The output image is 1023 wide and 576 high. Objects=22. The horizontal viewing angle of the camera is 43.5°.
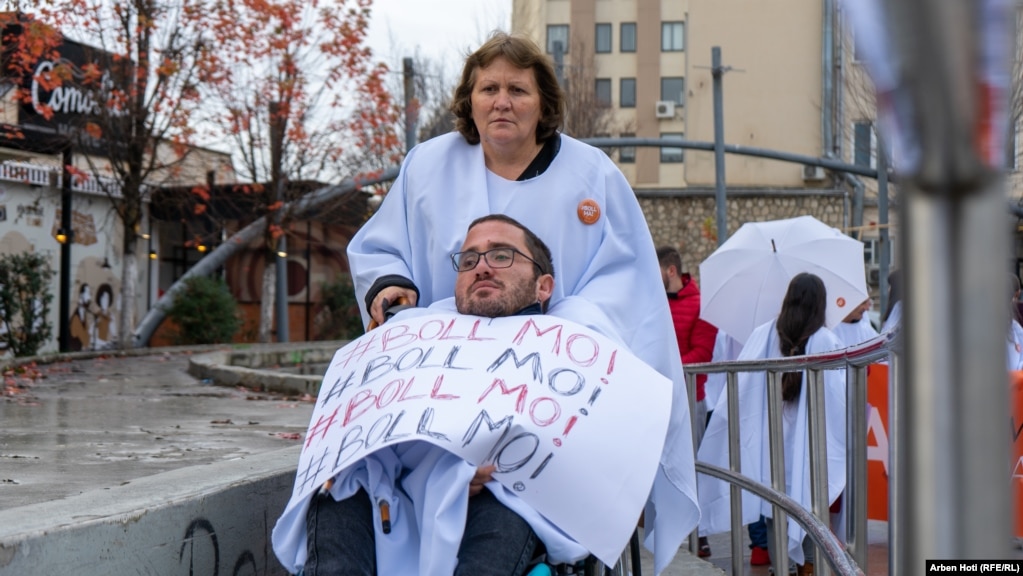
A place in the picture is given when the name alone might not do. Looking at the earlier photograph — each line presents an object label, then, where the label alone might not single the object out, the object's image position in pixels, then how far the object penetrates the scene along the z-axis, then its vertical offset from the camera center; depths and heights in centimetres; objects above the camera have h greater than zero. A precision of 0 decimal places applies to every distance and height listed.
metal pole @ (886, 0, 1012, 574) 52 +2
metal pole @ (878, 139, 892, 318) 2234 +201
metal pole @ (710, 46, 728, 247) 2395 +331
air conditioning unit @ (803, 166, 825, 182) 4153 +480
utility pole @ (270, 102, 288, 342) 2455 +250
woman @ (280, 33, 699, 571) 373 +32
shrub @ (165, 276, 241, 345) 2411 +16
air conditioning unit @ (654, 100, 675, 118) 5003 +830
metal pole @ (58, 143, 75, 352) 2500 +106
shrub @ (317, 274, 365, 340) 3025 +22
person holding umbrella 447 -43
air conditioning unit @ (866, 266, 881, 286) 4168 +154
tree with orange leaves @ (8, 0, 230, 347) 2150 +404
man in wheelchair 286 -47
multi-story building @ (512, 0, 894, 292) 4138 +701
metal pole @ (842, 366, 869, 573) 315 -36
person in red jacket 848 +4
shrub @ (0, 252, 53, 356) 2055 +27
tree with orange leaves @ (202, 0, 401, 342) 2322 +413
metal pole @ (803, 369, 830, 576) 377 -36
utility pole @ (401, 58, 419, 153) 2224 +383
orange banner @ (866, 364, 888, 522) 334 -34
